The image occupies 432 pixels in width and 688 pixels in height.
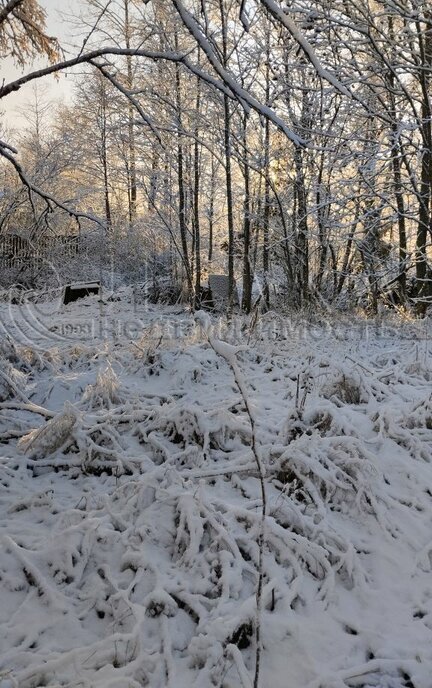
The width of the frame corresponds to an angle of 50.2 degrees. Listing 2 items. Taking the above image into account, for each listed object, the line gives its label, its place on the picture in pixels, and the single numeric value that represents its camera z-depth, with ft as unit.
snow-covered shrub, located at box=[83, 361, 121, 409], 11.17
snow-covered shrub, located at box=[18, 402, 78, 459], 9.19
